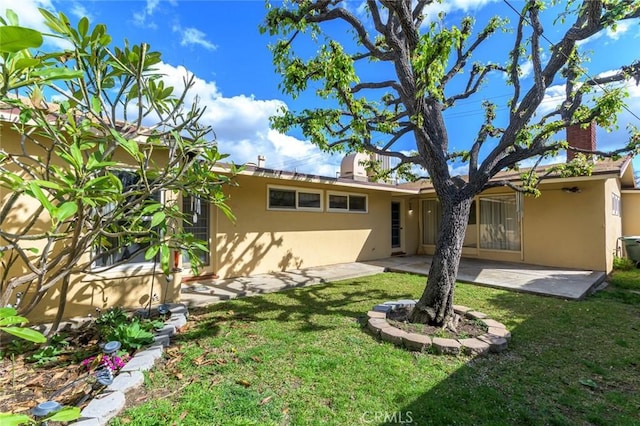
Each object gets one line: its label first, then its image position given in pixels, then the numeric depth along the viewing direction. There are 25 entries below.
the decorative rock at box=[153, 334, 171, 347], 3.72
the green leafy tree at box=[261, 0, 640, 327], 3.86
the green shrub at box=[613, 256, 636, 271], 9.55
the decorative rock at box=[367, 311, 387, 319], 4.70
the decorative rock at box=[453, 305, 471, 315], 4.91
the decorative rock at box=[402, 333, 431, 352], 3.77
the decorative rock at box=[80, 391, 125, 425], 2.35
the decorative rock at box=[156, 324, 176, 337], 3.97
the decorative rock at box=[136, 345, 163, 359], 3.40
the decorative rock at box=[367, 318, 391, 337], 4.27
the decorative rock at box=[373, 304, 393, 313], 5.02
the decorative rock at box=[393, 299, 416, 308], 5.22
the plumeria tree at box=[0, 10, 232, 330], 2.14
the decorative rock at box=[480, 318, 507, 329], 4.38
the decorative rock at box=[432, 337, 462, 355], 3.69
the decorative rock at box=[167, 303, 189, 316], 4.84
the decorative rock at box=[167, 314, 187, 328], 4.36
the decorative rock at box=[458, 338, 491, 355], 3.68
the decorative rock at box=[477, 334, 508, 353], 3.79
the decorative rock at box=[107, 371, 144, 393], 2.72
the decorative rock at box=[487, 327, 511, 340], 4.05
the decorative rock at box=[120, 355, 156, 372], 3.06
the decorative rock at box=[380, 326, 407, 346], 3.95
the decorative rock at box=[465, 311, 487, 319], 4.71
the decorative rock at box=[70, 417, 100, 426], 2.23
